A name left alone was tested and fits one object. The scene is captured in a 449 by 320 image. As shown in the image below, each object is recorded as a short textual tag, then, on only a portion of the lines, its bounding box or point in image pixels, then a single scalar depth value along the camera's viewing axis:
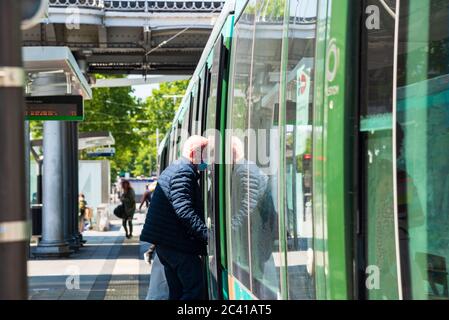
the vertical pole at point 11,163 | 1.85
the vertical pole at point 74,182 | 19.59
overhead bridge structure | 16.73
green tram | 2.82
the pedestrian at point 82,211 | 27.38
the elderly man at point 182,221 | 6.29
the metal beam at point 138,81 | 23.41
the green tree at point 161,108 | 52.30
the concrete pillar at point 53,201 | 17.38
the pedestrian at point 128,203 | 24.92
